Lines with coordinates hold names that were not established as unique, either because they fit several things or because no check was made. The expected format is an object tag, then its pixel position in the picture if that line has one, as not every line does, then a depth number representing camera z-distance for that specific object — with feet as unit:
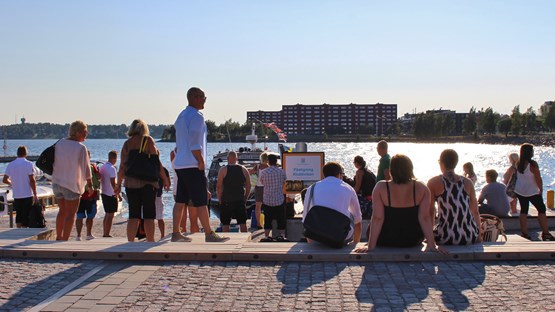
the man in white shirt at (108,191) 41.16
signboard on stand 51.06
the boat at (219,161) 96.26
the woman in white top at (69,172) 31.19
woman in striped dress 26.73
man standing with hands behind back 42.27
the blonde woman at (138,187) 29.40
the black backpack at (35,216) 43.55
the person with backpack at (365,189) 44.21
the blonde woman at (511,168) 42.68
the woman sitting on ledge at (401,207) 25.26
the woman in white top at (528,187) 40.81
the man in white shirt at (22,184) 42.63
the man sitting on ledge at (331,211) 26.61
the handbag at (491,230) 29.53
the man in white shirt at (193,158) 28.58
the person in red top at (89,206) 42.04
